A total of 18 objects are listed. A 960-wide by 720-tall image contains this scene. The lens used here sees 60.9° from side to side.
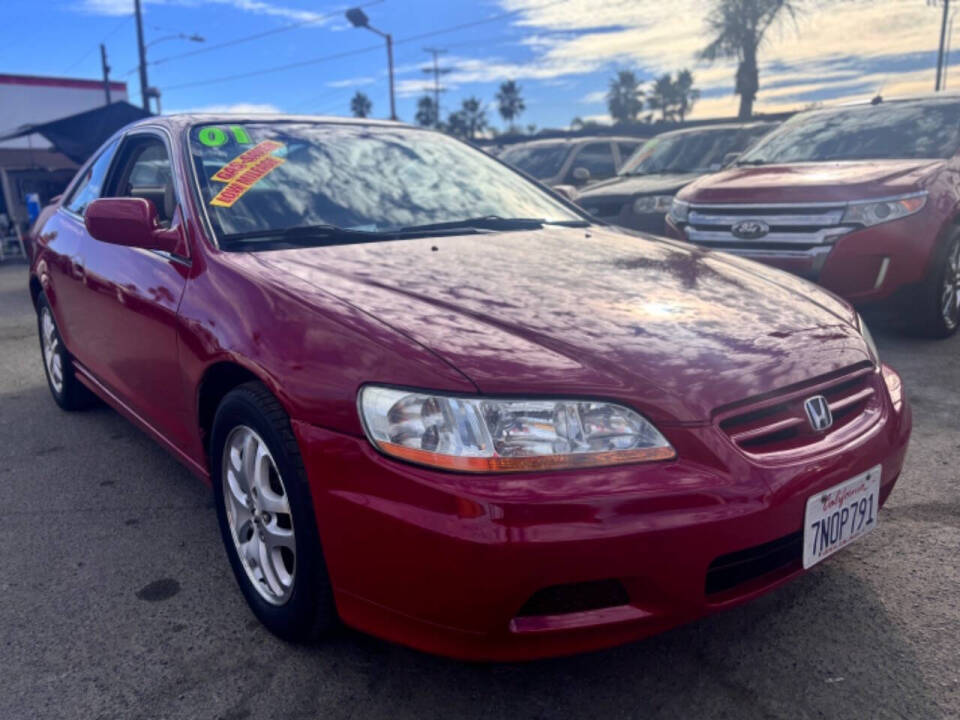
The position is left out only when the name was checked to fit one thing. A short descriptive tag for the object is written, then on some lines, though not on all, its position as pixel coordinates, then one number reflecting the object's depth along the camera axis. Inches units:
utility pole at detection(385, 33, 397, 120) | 1227.1
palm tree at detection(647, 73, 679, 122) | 2600.9
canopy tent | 556.7
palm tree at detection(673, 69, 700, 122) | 2610.7
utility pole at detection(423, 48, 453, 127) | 2051.3
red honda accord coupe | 66.7
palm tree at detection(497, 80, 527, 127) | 3235.7
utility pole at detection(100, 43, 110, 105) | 1337.8
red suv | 196.4
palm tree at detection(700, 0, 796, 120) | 1072.8
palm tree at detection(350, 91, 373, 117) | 3002.0
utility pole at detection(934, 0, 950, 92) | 1286.9
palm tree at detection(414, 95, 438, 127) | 2898.6
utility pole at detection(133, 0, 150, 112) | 1075.3
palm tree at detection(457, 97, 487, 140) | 3018.0
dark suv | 305.0
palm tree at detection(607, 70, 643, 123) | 2842.0
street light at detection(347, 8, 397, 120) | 1037.8
